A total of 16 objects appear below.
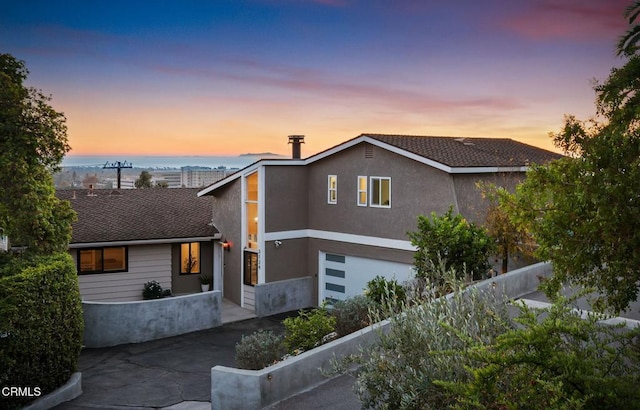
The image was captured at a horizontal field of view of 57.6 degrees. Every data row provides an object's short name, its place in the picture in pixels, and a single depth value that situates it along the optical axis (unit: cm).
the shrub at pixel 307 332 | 1277
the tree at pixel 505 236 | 1691
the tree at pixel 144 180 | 5148
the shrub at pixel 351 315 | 1364
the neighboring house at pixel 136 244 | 2306
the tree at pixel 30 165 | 1454
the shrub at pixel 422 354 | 693
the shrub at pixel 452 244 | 1555
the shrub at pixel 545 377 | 525
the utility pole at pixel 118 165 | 3872
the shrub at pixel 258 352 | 1229
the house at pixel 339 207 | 2012
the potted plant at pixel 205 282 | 2512
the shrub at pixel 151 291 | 2366
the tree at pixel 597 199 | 677
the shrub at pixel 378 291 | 1452
